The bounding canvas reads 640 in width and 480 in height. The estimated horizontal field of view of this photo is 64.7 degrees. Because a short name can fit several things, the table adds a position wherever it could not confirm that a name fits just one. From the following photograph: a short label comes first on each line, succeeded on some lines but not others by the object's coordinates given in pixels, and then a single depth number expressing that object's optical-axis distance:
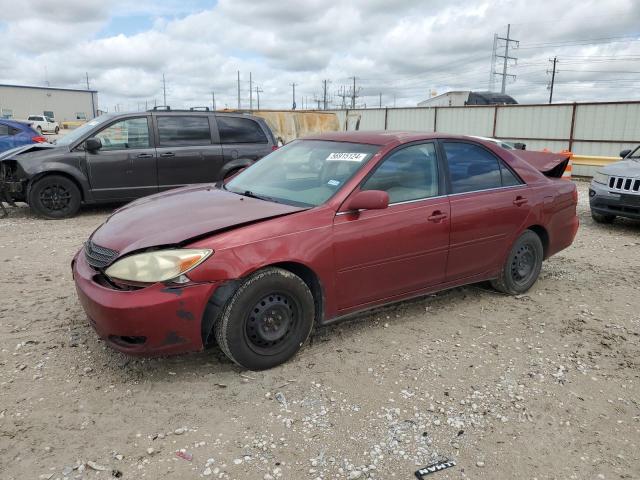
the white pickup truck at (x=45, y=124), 46.53
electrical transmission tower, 55.81
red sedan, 2.98
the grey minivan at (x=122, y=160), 7.96
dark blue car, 13.36
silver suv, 7.59
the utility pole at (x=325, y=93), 78.86
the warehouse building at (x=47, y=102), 64.38
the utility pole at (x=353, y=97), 83.62
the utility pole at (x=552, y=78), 63.38
